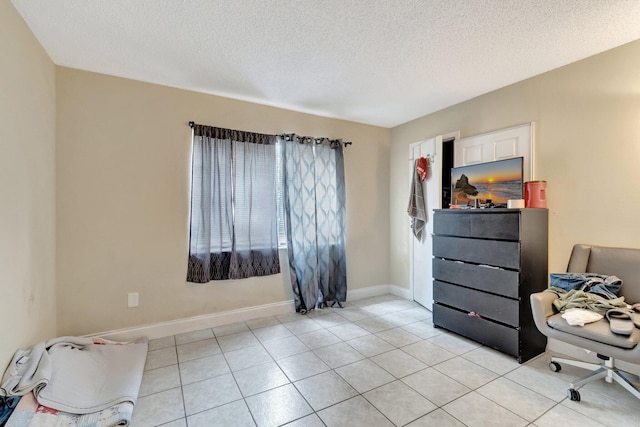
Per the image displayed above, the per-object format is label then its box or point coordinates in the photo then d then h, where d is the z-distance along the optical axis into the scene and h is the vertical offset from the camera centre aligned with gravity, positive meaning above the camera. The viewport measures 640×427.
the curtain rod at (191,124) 2.87 +0.91
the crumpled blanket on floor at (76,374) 1.68 -1.12
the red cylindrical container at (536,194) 2.42 +0.16
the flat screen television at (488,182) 2.63 +0.31
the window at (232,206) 2.91 +0.07
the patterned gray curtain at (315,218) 3.41 -0.07
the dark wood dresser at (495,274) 2.29 -0.55
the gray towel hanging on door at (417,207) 3.50 +0.07
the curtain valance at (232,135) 2.91 +0.86
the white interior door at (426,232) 3.32 -0.24
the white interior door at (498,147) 2.63 +0.68
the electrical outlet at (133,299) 2.67 -0.82
